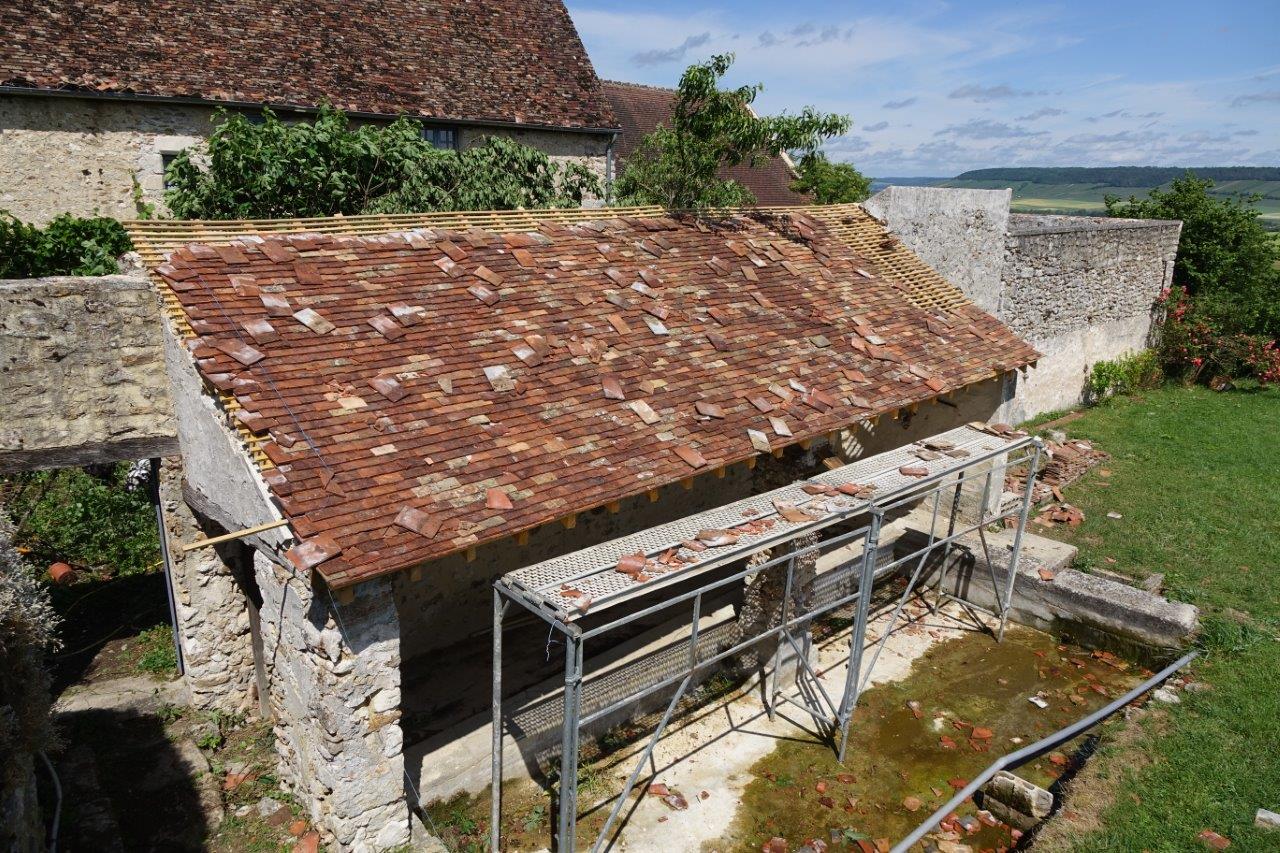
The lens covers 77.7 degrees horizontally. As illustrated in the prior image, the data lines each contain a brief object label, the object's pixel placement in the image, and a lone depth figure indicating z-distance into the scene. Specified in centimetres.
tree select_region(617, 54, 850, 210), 1292
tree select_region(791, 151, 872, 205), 2645
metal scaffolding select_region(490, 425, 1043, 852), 534
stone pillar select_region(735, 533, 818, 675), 779
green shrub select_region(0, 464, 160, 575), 1052
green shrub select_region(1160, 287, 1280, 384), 1894
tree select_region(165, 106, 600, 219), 1089
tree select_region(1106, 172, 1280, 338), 1931
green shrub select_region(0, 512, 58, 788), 450
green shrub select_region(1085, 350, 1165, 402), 1792
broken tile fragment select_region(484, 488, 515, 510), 564
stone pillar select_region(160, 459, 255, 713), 727
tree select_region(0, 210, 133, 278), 987
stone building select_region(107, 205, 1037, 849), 546
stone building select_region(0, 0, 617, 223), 1295
